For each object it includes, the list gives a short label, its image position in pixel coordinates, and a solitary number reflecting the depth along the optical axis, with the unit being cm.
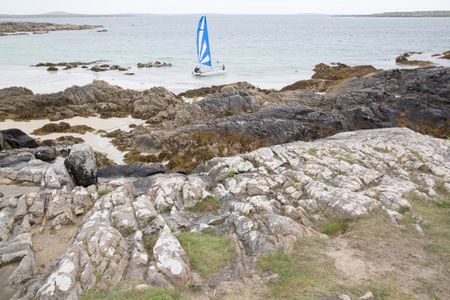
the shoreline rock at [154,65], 6912
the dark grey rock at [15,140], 2402
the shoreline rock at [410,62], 6381
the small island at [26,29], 15285
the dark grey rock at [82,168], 1708
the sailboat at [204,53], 4994
